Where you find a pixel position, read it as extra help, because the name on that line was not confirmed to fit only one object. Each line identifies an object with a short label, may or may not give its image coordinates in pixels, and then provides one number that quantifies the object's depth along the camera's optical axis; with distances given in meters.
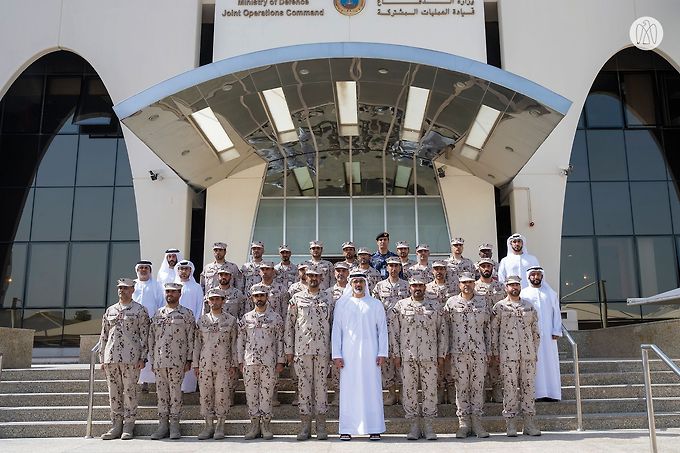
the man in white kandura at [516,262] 9.46
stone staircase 7.45
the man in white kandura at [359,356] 7.04
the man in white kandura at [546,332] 8.00
